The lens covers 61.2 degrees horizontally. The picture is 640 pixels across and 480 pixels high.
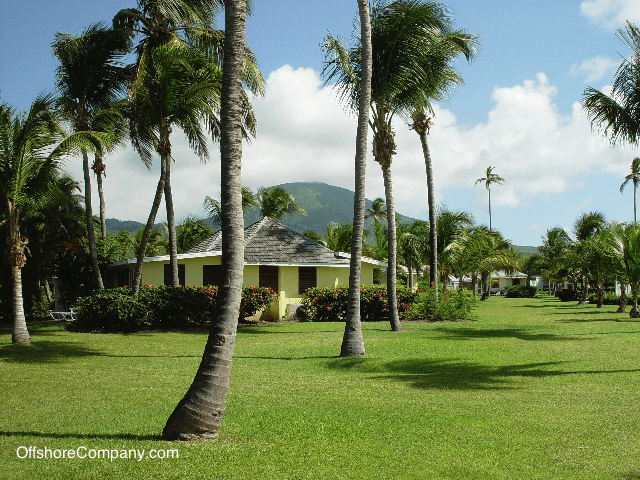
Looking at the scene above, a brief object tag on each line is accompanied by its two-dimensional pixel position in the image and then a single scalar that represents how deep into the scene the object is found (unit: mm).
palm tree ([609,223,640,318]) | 21688
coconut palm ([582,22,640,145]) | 15508
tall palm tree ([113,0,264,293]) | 17344
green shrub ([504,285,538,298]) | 60000
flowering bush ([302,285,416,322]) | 22641
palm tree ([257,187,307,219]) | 39562
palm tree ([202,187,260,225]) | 36875
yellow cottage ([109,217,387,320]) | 23219
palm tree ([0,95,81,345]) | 13711
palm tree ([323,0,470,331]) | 14727
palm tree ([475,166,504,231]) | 77375
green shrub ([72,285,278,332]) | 17969
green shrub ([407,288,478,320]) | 22250
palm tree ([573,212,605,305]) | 40038
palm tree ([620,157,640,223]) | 63906
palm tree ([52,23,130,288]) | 18172
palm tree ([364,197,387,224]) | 51481
